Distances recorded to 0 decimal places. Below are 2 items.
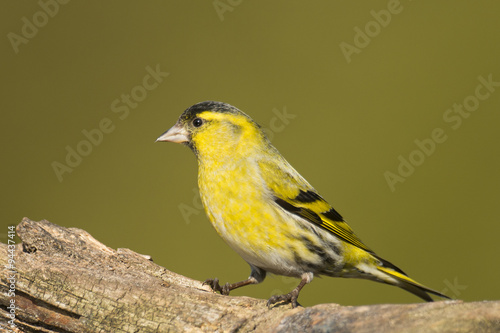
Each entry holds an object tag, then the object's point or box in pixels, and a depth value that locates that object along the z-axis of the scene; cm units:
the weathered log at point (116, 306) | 427
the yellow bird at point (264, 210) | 518
